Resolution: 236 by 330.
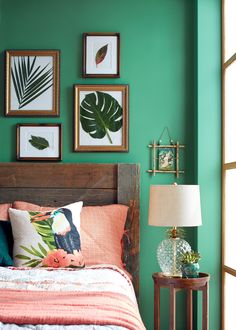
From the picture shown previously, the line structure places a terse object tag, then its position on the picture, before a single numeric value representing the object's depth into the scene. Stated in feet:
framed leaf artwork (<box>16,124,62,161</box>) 15.11
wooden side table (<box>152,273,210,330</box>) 12.84
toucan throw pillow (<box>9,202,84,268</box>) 12.81
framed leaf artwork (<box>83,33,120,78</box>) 15.19
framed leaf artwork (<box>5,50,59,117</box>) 15.17
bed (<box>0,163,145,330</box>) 8.02
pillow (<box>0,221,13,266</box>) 12.70
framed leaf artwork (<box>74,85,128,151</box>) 15.07
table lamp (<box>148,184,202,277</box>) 13.30
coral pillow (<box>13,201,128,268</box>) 13.70
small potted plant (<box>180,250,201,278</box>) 13.06
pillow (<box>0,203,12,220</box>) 14.06
